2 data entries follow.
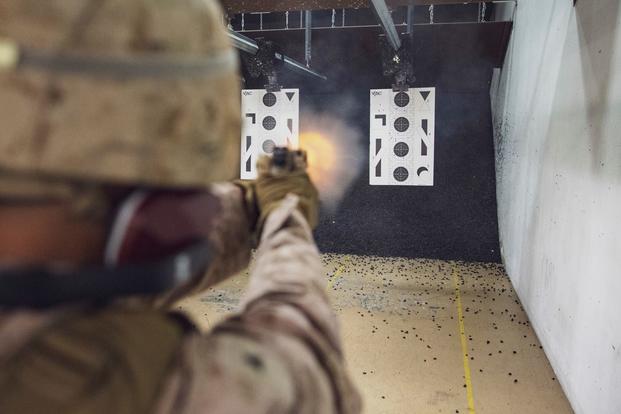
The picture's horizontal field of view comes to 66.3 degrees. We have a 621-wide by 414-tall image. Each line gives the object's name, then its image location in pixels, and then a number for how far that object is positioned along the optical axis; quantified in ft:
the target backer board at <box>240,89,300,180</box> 18.07
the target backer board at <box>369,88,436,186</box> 16.93
